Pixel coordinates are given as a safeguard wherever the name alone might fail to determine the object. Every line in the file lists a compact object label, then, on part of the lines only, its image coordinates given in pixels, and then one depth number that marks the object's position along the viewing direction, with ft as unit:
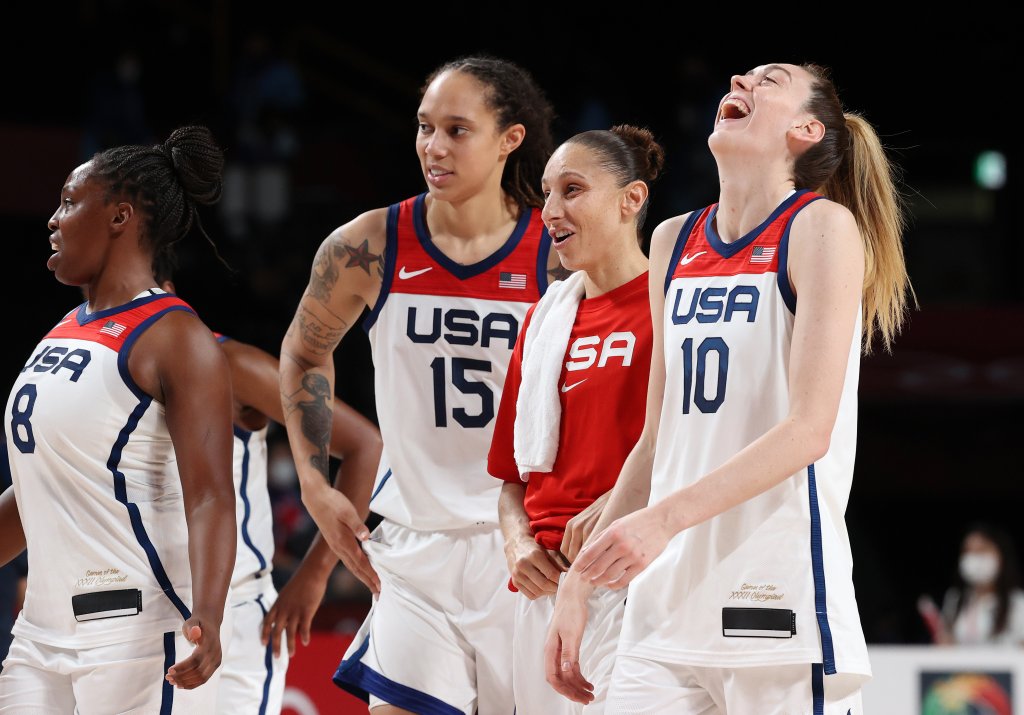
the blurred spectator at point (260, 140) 73.56
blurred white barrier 39.68
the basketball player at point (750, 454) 17.93
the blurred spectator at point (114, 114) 72.23
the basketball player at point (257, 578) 29.14
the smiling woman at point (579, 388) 22.15
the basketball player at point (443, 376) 25.94
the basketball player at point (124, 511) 22.38
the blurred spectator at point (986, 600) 56.24
